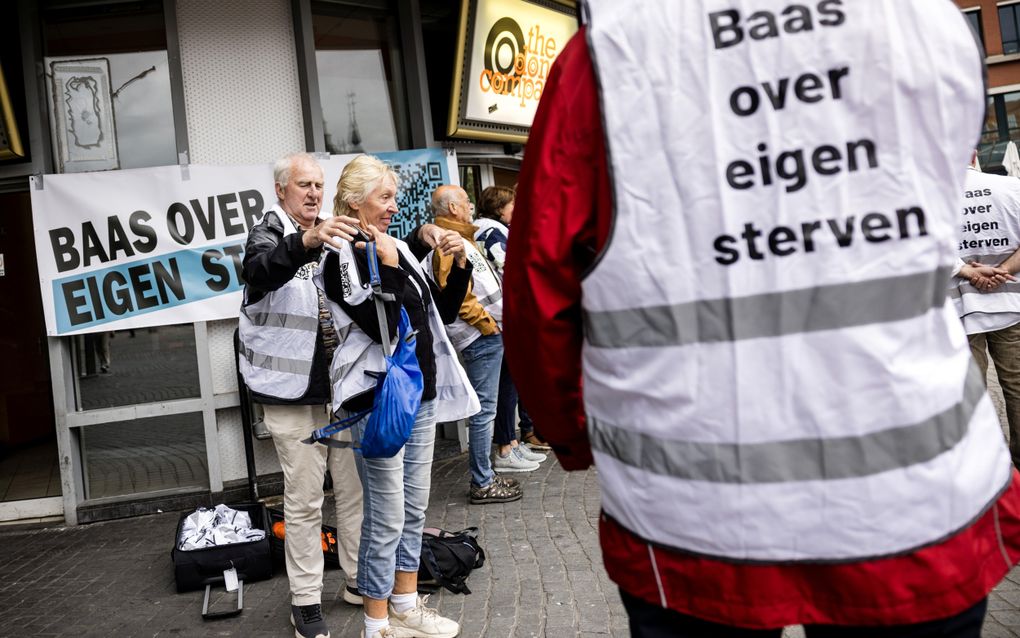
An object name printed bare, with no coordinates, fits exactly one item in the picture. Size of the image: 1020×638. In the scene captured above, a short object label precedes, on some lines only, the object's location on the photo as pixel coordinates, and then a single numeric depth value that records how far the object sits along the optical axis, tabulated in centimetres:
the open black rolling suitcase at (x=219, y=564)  453
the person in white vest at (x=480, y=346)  583
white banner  601
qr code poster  683
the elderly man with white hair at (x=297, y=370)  386
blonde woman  334
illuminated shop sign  695
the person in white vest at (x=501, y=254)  650
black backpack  425
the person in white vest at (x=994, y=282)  486
